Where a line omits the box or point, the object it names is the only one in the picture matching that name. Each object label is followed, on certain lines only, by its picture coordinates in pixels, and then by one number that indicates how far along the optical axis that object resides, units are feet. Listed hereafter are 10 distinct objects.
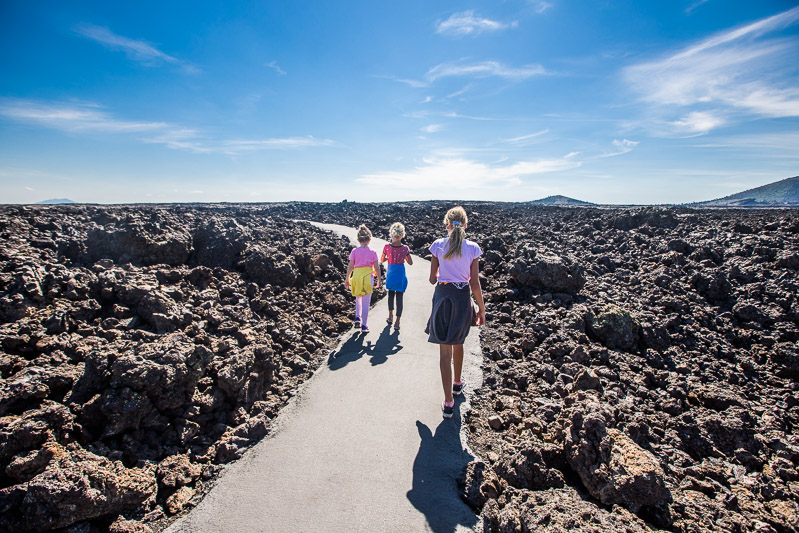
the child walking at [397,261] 21.16
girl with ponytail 12.65
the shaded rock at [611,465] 8.58
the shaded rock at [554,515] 7.79
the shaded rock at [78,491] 8.09
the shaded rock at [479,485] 9.73
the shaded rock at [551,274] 25.86
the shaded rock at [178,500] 9.70
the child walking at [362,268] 20.88
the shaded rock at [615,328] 19.03
